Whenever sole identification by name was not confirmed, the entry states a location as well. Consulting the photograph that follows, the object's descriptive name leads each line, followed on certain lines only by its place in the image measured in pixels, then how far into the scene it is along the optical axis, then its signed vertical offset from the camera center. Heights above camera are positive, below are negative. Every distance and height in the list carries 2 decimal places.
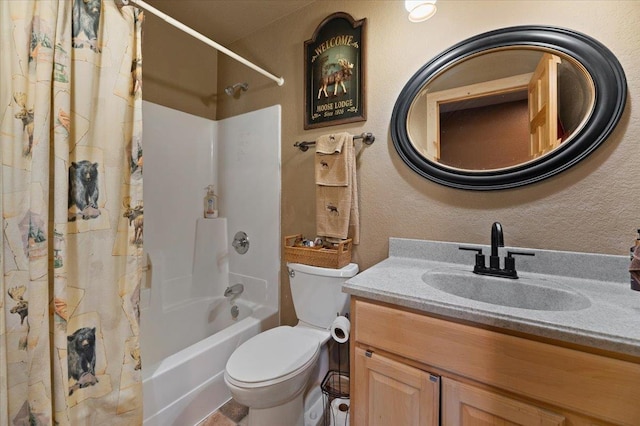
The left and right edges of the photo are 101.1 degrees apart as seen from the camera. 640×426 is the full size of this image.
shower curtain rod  1.13 +0.89
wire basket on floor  1.28 -0.97
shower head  1.98 +0.95
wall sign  1.51 +0.85
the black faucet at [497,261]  1.04 -0.20
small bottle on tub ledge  2.14 +0.07
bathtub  1.21 -0.80
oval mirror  1.02 +0.46
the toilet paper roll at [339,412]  1.27 -0.98
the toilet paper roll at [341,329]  1.22 -0.55
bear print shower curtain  0.84 +0.00
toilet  1.05 -0.64
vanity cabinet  0.62 -0.45
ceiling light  1.19 +0.93
